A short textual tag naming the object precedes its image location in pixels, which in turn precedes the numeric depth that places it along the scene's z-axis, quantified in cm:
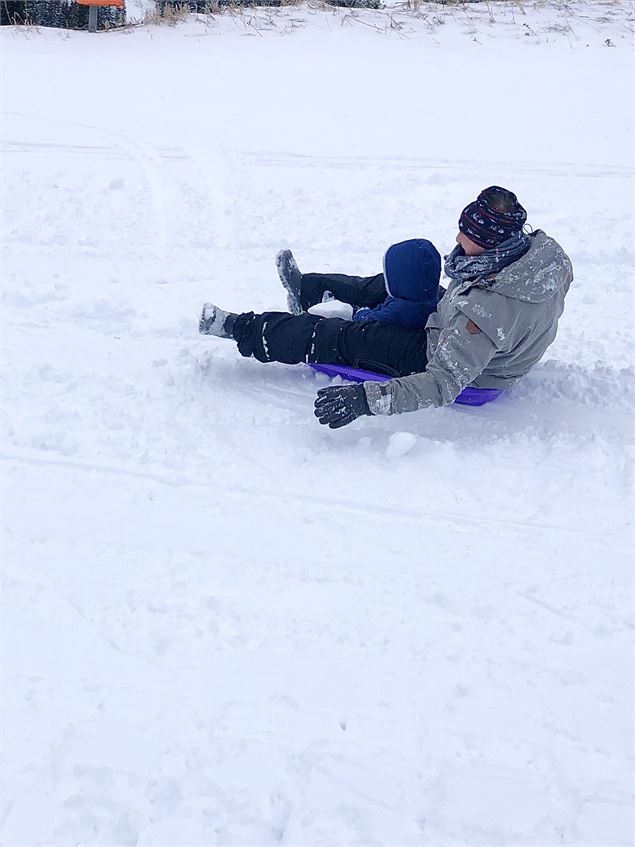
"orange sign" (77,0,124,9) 729
